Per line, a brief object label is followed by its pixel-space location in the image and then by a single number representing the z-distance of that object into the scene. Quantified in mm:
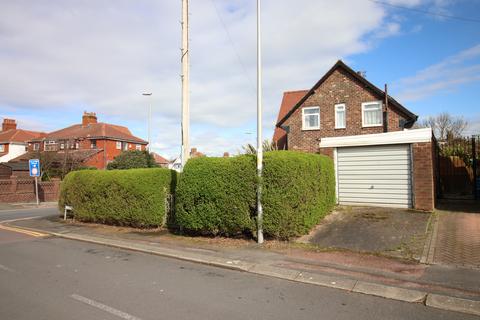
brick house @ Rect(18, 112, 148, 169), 47000
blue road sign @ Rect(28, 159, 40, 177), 26128
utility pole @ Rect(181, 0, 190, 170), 11992
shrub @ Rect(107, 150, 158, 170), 32531
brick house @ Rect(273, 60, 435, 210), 12641
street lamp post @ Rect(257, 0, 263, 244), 9602
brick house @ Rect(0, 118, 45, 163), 56344
